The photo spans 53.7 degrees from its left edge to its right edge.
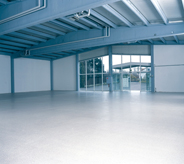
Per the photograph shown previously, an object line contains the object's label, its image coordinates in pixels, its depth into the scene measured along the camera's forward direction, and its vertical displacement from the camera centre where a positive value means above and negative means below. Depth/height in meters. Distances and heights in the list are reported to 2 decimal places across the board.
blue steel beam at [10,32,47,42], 15.69 +4.13
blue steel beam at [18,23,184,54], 12.58 +3.44
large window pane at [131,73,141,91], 22.55 +0.12
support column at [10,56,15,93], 22.50 +0.93
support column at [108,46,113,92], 22.81 +2.49
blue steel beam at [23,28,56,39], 14.74 +4.20
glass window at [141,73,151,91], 22.14 -0.15
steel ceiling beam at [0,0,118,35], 7.32 +3.12
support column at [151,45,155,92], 21.03 +0.89
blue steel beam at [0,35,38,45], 16.29 +4.01
